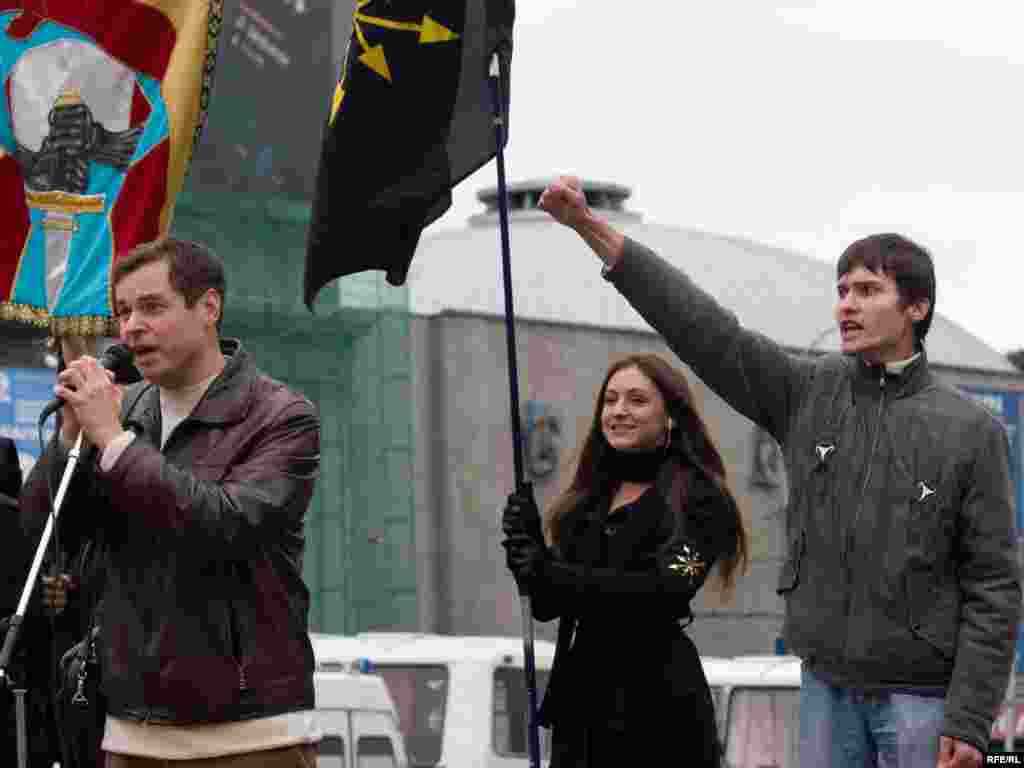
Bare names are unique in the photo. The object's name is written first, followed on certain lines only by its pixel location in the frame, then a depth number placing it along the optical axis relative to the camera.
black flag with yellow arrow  10.43
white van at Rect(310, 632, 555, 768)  31.43
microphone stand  8.70
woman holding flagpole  10.02
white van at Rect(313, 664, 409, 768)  27.55
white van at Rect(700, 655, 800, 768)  31.89
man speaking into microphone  8.51
